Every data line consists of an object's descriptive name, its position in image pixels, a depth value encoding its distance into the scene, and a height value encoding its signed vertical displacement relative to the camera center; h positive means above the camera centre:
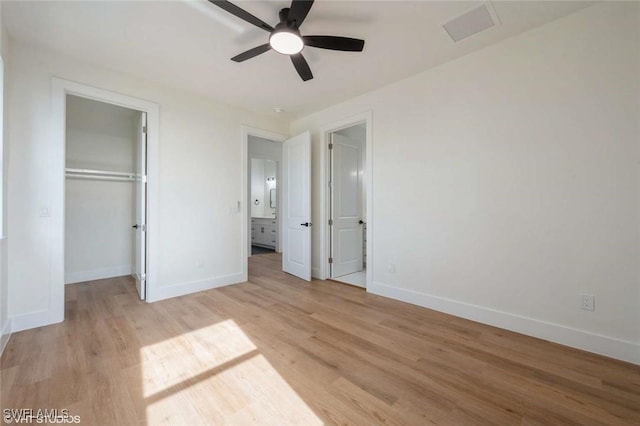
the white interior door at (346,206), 4.34 +0.11
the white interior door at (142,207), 3.28 +0.06
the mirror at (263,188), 8.24 +0.77
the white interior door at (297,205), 4.21 +0.12
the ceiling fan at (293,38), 1.79 +1.34
